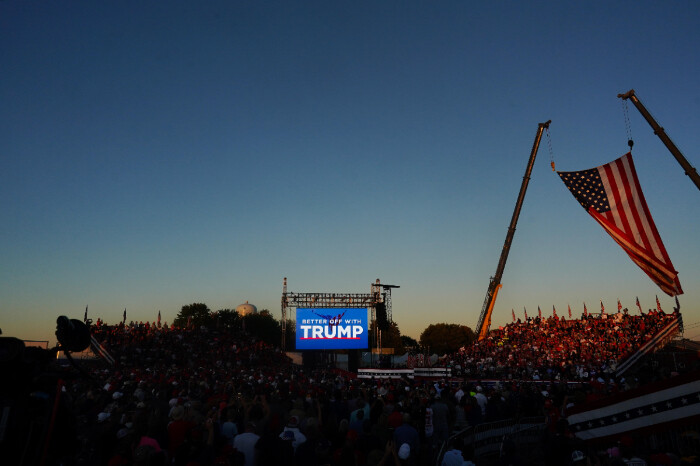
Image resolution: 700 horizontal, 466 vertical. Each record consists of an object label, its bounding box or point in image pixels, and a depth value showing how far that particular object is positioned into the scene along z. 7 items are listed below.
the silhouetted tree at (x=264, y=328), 87.94
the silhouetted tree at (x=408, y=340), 135.94
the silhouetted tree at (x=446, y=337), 84.31
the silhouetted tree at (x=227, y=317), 93.06
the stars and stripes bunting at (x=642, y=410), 7.82
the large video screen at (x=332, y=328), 40.44
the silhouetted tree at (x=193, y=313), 107.26
